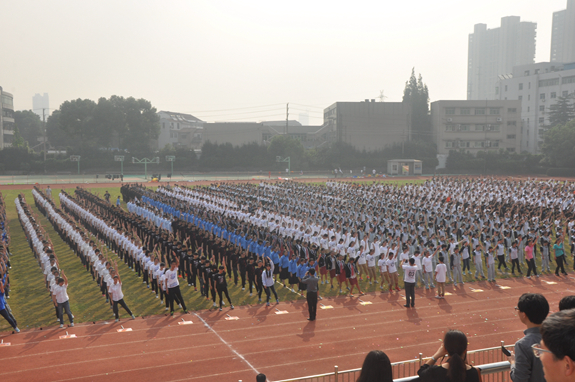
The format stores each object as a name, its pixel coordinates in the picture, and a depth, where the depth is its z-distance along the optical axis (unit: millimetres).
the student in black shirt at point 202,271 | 13922
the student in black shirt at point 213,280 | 13016
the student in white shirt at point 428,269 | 14691
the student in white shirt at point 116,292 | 11734
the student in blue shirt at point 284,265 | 15188
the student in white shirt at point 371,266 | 15586
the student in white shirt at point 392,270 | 14414
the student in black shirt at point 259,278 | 13583
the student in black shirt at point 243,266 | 15086
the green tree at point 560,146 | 63312
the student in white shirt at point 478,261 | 16250
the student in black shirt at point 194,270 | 14789
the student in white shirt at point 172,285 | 12430
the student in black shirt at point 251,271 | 14430
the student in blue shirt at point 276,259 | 15945
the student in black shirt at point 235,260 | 15797
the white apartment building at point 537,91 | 85500
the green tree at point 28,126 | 97188
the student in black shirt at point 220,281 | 12812
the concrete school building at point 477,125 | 78812
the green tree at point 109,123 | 75562
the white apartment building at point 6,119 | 75312
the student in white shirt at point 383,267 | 14656
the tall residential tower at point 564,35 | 156125
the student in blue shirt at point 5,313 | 10906
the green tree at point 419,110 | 82875
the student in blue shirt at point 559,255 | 16734
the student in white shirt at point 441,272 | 13594
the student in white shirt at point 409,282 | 12672
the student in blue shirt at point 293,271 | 14820
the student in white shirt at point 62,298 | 11344
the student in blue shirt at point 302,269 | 14130
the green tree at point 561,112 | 80375
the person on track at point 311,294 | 11750
